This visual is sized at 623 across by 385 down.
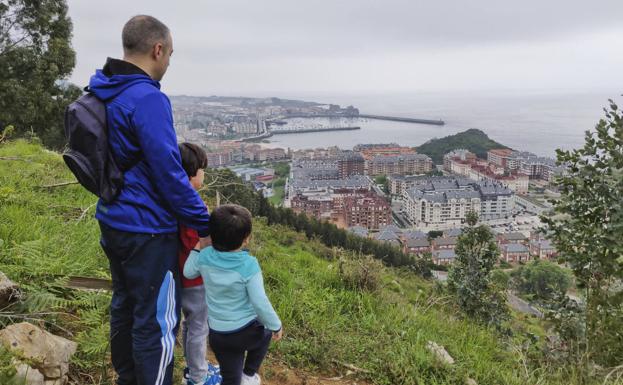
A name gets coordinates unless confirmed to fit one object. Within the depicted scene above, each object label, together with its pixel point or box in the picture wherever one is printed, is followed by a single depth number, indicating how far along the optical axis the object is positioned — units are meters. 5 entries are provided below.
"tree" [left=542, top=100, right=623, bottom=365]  2.48
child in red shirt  1.58
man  1.30
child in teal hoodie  1.50
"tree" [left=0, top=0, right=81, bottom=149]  9.69
